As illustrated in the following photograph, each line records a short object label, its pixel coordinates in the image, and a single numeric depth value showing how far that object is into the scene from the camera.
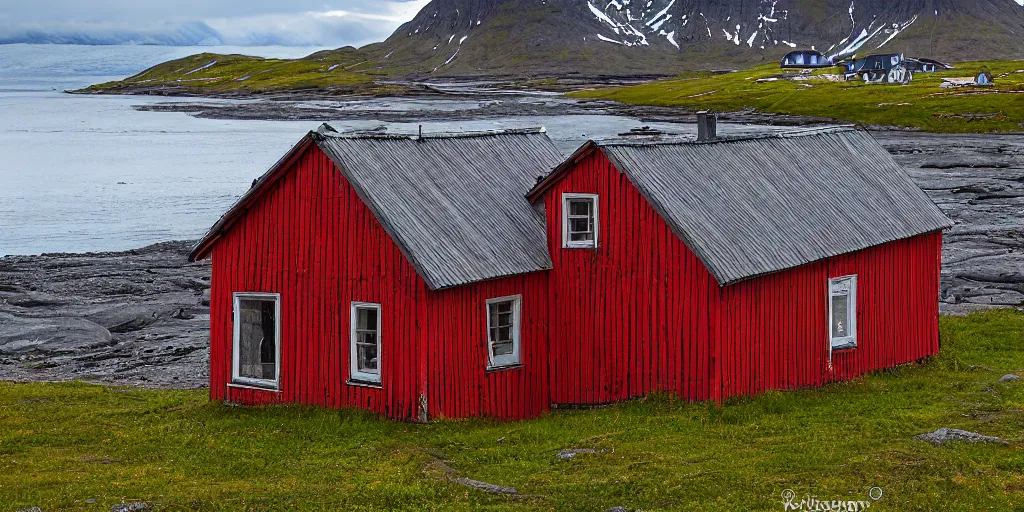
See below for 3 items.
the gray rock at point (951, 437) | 18.73
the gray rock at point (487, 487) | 16.97
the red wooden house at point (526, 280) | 22.19
